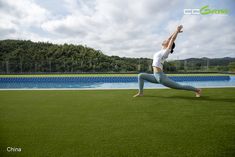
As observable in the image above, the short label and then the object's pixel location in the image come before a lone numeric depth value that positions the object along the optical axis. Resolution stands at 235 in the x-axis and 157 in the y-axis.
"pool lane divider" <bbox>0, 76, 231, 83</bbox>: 13.98
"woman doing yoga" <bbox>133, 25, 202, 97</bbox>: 4.64
